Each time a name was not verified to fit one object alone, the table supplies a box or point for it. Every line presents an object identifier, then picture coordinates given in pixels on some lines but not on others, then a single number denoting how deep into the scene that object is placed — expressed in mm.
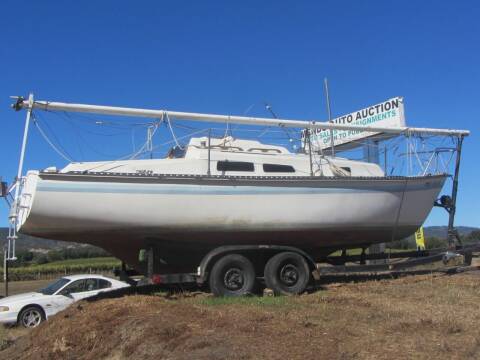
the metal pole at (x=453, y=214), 13820
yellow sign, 20262
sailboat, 10180
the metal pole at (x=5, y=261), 9836
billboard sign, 16578
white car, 13844
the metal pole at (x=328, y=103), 15092
